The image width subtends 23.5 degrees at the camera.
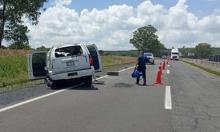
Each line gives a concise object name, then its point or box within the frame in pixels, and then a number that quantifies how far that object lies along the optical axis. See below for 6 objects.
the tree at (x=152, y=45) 195.25
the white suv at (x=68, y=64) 21.48
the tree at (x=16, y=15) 66.38
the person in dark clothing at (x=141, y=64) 24.36
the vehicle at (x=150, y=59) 67.25
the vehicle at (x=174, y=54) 120.44
